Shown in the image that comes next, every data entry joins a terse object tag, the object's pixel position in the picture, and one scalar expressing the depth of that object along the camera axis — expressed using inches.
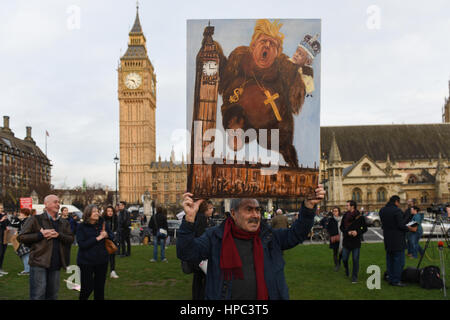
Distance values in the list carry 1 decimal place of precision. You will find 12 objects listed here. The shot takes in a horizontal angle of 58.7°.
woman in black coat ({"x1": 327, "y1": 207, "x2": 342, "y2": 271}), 430.9
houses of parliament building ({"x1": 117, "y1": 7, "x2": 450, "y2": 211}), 2306.8
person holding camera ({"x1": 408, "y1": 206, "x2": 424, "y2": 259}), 528.1
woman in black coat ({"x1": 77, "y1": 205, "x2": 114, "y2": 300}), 236.8
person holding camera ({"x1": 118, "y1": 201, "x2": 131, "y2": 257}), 522.5
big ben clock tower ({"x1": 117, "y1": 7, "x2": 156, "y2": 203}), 3902.6
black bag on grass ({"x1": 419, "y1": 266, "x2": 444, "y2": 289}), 329.4
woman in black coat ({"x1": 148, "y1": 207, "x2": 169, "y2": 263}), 488.1
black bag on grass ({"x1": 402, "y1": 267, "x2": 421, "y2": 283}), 349.2
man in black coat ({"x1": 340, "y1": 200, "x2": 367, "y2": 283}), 364.5
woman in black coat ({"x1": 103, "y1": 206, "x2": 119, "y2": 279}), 396.2
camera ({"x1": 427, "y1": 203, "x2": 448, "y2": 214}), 359.1
